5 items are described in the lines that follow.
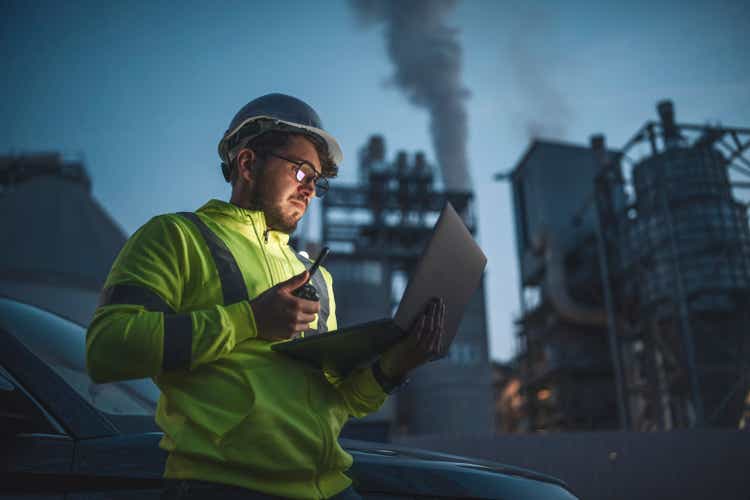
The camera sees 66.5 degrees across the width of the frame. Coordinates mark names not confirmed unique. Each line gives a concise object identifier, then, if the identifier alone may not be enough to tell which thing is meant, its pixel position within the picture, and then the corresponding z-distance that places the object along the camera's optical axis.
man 1.17
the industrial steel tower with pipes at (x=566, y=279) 19.22
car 1.62
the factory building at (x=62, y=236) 10.54
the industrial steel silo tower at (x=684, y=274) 14.05
